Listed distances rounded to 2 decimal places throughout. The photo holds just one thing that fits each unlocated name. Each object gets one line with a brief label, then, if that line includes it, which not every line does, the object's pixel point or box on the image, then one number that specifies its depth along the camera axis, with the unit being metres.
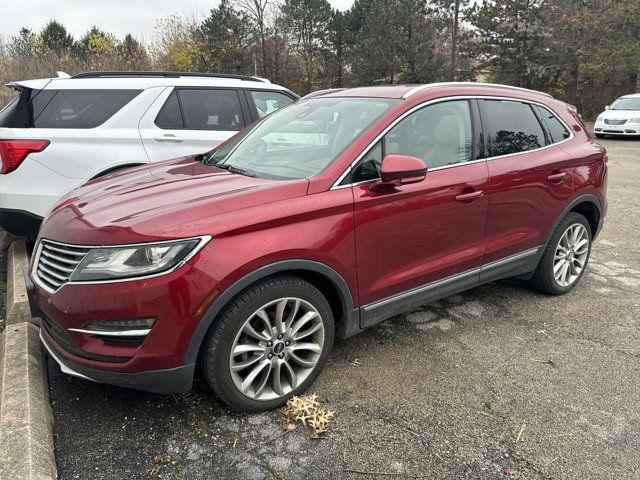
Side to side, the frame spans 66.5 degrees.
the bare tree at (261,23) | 30.00
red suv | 2.22
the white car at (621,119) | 16.86
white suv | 4.44
